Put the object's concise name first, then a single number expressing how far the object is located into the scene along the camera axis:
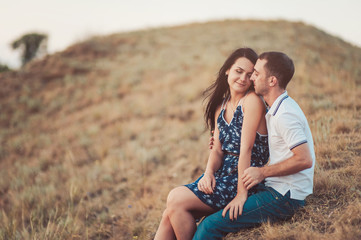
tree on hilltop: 19.59
